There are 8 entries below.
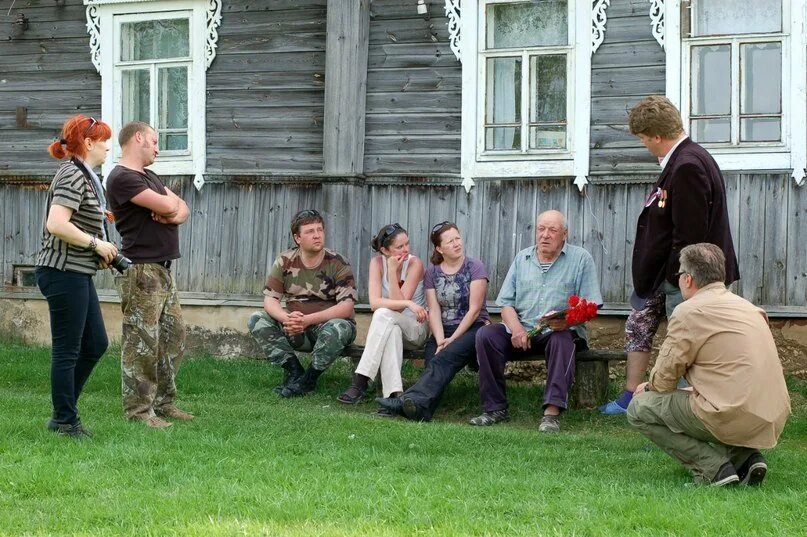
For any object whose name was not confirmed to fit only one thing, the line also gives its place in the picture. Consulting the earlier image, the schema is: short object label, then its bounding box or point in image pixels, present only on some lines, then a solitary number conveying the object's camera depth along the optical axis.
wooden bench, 7.80
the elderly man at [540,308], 7.41
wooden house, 8.63
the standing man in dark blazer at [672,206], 6.38
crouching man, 5.30
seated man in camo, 8.37
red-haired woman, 6.18
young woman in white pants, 8.01
